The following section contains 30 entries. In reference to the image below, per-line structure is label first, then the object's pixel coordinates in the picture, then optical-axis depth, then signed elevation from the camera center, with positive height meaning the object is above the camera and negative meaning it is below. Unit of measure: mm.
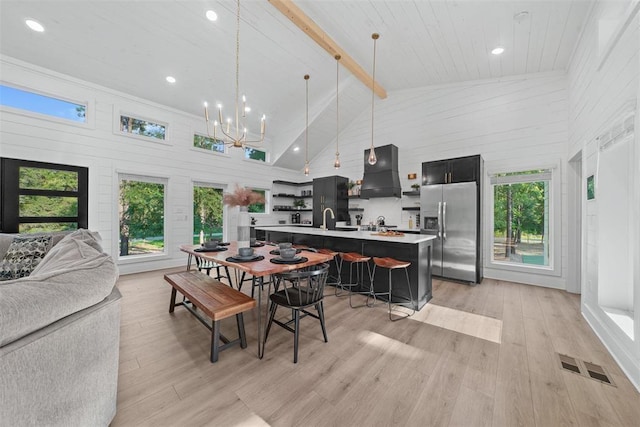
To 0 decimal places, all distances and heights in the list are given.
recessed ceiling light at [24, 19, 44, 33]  3262 +2510
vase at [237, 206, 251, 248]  2747 -184
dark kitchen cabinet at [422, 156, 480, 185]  4535 +840
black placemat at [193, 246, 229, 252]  2900 -440
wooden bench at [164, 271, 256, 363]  2047 -781
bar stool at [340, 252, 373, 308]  3426 -893
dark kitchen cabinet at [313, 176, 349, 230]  6633 +418
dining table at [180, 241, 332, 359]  2058 -452
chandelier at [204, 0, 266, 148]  5992 +2237
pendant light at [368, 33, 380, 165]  3859 +2830
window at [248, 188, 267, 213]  7371 +175
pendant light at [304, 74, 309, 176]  5220 +2292
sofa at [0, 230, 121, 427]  894 -561
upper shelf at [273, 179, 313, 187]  7565 +969
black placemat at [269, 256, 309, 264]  2248 -444
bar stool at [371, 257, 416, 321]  2965 -618
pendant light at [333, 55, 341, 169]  4443 +2583
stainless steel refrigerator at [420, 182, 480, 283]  4422 -245
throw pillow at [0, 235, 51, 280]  2430 -456
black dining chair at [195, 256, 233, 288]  3859 -856
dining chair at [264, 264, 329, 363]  2066 -793
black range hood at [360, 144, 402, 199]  5648 +883
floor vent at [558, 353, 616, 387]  1889 -1249
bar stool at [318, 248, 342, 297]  3913 -1071
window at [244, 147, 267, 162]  6913 +1714
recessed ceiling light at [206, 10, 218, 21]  3393 +2756
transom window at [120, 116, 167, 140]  4910 +1764
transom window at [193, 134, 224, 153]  5914 +1705
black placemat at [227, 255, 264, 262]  2309 -441
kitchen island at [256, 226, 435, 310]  3219 -551
